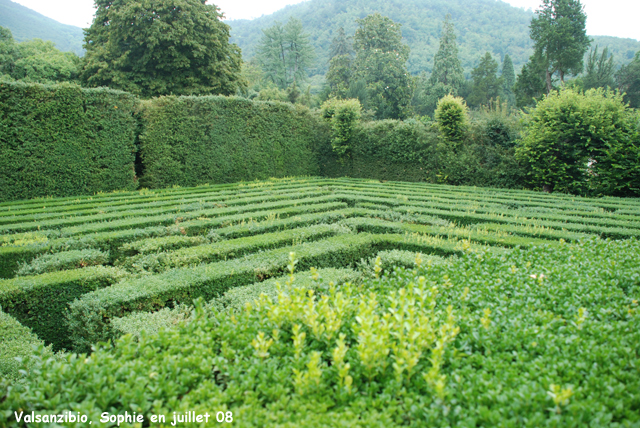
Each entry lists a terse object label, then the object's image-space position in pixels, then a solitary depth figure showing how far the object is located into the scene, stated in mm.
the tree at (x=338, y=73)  46562
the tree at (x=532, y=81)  35531
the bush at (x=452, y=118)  16844
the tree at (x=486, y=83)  49750
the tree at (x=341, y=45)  56688
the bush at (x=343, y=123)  20188
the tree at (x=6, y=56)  20812
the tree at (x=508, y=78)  56350
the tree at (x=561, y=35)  33844
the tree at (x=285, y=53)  54750
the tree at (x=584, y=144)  13156
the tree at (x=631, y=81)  39594
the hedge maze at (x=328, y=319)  2066
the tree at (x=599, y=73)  40125
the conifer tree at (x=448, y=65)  51156
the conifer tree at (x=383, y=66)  40156
